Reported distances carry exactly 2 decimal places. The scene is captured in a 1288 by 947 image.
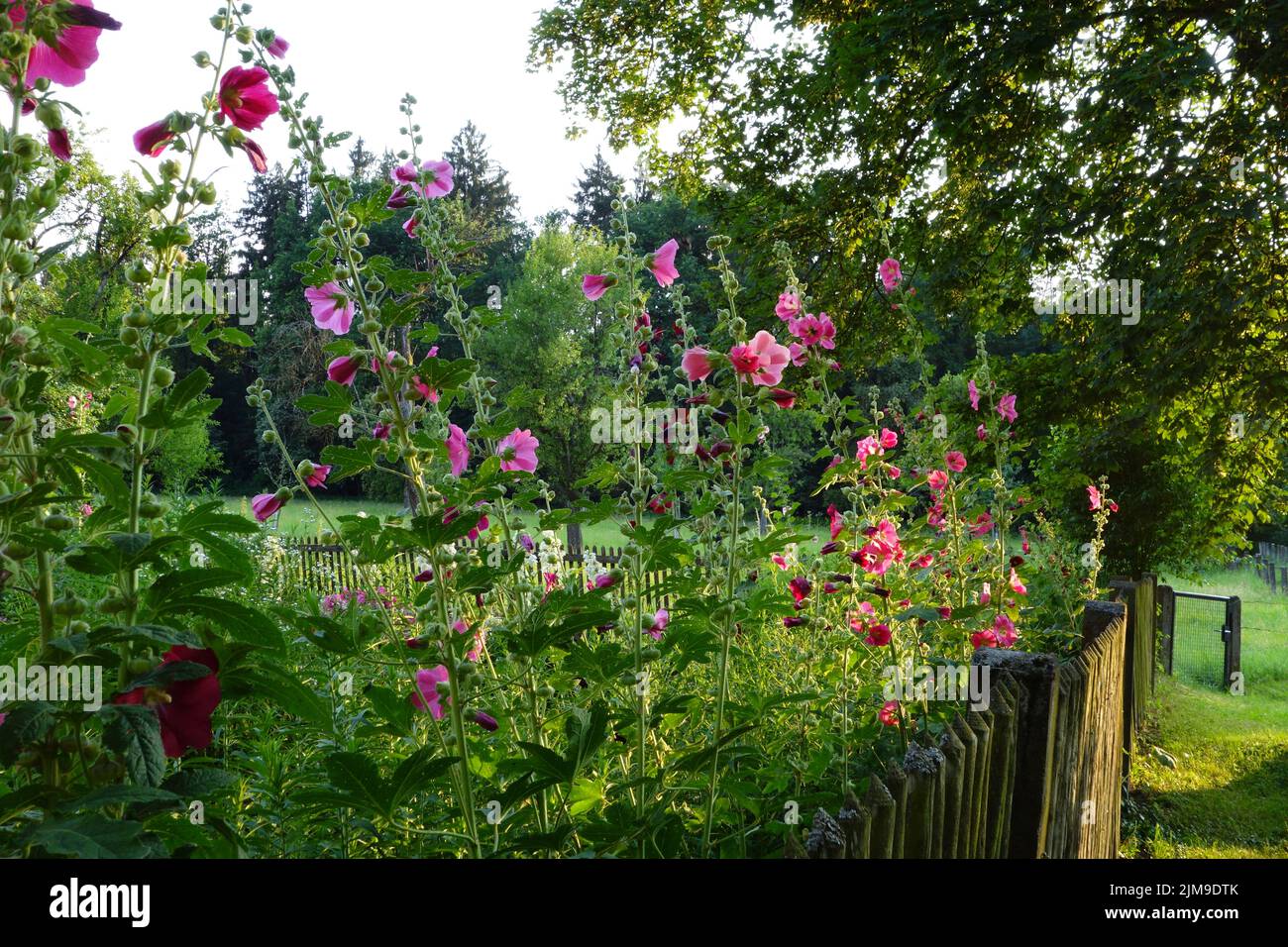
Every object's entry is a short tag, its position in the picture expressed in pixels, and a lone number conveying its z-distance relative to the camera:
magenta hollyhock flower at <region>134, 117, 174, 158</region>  1.17
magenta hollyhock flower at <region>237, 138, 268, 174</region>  1.27
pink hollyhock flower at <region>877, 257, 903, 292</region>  3.56
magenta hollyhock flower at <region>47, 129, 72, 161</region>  1.09
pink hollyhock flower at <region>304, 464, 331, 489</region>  1.58
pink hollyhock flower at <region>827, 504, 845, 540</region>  2.81
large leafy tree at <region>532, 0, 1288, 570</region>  5.27
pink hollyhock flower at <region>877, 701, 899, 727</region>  2.50
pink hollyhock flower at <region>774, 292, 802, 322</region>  2.72
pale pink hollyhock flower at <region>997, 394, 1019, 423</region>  3.84
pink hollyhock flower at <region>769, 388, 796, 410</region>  1.71
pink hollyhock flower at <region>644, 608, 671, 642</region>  1.83
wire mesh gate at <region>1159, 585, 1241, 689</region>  9.12
